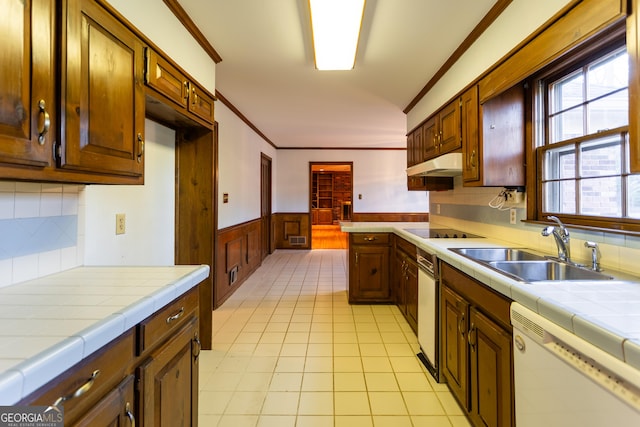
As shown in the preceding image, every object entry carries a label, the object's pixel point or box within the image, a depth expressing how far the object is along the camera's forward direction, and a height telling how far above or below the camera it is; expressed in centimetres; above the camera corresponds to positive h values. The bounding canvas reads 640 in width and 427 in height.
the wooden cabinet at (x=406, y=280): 271 -64
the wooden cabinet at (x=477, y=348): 128 -65
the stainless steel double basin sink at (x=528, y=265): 148 -28
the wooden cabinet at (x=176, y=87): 164 +77
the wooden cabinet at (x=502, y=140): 215 +50
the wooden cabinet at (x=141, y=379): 77 -50
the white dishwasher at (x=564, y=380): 74 -46
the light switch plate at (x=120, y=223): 185 -6
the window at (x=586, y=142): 155 +40
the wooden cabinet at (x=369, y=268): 356 -63
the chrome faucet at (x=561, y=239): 163 -14
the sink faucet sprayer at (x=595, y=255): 148 -20
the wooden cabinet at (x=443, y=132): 260 +76
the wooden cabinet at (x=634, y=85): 109 +45
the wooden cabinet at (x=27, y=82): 88 +39
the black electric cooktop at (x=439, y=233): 263 -18
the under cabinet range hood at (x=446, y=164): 246 +39
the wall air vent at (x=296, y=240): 740 -63
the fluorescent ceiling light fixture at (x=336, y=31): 188 +125
